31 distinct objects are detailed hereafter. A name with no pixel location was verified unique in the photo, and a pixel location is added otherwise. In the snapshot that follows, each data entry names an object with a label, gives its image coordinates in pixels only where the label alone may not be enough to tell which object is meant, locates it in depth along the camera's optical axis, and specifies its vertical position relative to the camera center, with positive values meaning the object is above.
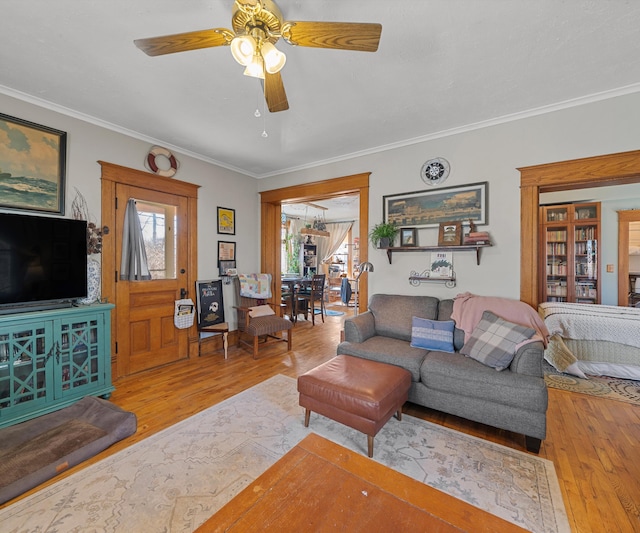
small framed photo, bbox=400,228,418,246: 3.35 +0.34
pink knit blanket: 2.50 -0.43
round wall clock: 3.17 +1.08
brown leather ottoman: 1.88 -0.91
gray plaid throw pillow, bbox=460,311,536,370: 2.16 -0.61
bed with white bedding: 2.98 -0.85
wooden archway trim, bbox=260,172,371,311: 3.72 +0.94
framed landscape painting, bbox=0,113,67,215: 2.39 +0.89
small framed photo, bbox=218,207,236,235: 4.20 +0.67
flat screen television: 2.28 +0.02
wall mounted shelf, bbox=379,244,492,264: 2.94 +0.19
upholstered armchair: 3.88 -0.69
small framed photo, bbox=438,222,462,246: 3.04 +0.34
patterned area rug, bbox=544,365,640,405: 2.67 -1.23
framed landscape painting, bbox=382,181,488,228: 3.00 +0.67
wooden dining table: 5.87 -0.56
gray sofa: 1.93 -0.86
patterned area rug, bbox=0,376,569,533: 1.45 -1.29
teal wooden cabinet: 2.18 -0.81
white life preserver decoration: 3.36 +1.26
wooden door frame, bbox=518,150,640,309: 2.46 +0.77
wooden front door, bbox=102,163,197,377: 3.09 -0.05
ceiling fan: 1.35 +1.13
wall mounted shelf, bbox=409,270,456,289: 3.14 -0.17
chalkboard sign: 3.89 -0.54
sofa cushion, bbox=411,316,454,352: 2.63 -0.67
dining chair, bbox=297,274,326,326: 5.90 -0.63
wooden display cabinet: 5.27 +0.24
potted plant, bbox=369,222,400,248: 3.36 +0.37
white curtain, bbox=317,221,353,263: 9.04 +0.82
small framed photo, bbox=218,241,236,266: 4.21 +0.21
